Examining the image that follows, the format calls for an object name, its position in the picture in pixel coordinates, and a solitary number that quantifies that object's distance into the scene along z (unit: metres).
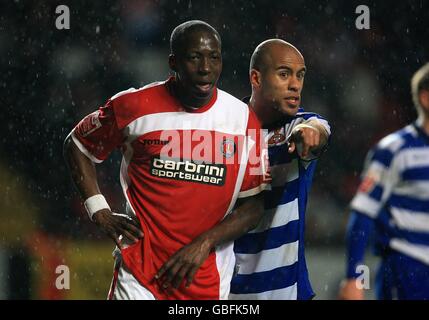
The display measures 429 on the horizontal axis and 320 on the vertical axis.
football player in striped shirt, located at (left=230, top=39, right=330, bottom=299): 7.81
